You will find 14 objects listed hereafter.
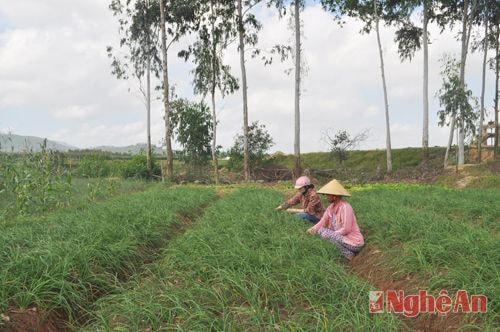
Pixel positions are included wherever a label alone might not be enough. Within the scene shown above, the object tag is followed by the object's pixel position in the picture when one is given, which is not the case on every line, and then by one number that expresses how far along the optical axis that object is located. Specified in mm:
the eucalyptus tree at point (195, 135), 26469
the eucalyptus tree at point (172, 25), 21312
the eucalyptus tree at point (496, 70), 26200
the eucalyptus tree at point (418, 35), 23609
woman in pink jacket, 5797
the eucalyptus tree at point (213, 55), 25094
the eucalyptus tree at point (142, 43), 28797
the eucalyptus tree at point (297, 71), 21672
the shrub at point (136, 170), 24338
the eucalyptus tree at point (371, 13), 24094
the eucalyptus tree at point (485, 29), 24334
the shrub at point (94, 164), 19391
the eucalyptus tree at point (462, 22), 22734
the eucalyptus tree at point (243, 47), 22719
